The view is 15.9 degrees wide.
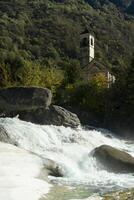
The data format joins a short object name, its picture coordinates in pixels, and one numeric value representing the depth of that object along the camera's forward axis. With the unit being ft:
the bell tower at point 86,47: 352.28
